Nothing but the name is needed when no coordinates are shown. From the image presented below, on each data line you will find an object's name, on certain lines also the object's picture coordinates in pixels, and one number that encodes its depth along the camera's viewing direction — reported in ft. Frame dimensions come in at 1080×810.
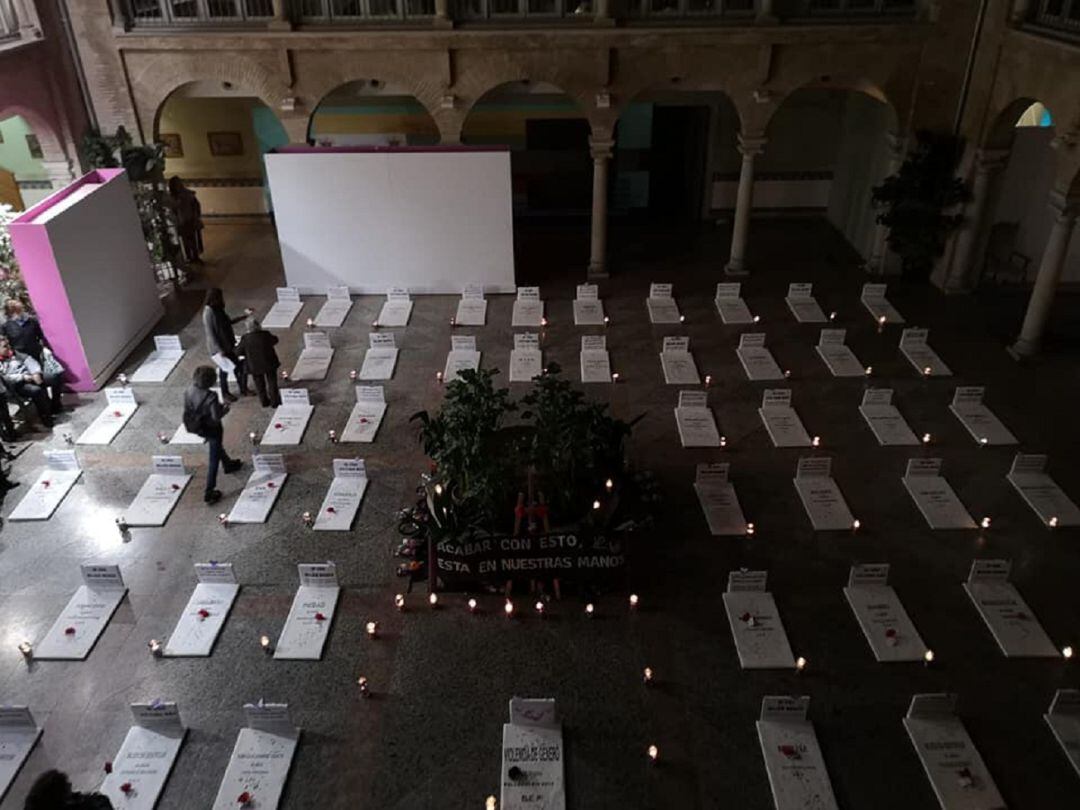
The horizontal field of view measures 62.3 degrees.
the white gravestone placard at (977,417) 40.37
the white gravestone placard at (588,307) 51.33
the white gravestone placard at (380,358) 46.11
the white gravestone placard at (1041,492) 35.19
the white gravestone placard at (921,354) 45.88
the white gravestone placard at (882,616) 29.19
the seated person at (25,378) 41.22
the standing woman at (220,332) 41.22
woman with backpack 34.91
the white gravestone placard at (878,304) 51.62
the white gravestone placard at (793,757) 24.56
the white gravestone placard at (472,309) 51.57
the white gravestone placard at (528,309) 51.26
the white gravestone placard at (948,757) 24.52
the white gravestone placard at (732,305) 51.39
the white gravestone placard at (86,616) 29.66
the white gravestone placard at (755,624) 28.89
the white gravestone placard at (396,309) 51.83
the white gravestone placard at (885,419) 40.11
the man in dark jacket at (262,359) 40.75
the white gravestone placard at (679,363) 45.03
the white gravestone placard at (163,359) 46.65
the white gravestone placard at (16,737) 25.73
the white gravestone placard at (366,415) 40.91
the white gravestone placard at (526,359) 45.55
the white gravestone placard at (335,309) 51.83
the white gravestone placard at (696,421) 39.96
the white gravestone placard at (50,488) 36.17
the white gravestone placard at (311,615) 29.45
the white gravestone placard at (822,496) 34.91
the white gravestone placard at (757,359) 45.44
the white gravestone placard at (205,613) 29.63
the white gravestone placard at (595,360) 45.50
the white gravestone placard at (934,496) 34.99
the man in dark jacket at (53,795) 18.69
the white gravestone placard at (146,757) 24.73
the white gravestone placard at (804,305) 51.42
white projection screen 52.60
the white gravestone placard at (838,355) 45.83
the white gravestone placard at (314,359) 46.21
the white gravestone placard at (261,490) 35.78
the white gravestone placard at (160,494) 35.73
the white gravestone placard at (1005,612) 29.32
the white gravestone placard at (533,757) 24.59
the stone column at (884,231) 53.98
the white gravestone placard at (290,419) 40.82
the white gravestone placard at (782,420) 40.01
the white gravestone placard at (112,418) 41.22
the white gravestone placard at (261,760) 24.70
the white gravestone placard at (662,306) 51.57
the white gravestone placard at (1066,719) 26.07
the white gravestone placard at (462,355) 46.32
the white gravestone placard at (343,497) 35.17
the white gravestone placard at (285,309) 52.03
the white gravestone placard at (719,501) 34.65
